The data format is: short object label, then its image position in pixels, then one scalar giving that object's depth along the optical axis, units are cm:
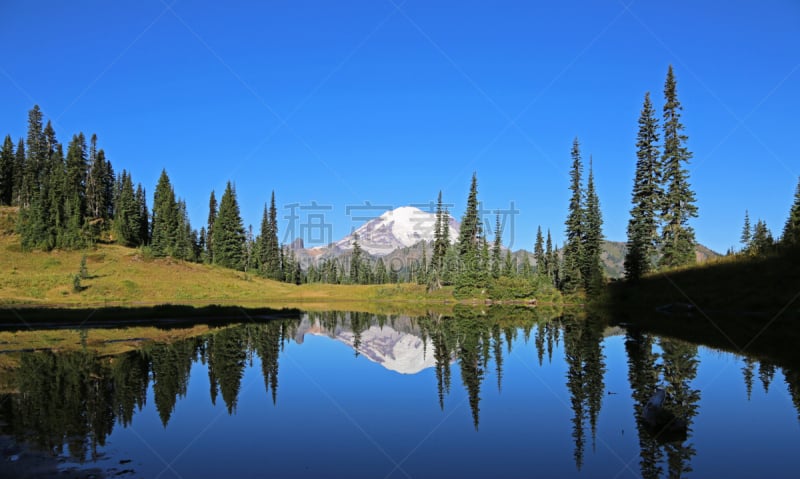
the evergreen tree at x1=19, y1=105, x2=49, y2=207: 10181
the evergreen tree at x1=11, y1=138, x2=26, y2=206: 10781
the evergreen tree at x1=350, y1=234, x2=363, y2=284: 16362
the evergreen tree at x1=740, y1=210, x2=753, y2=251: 11750
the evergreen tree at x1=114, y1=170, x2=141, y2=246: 9931
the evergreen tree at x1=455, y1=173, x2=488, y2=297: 8638
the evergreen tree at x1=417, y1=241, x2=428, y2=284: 11374
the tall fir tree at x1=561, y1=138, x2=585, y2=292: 7500
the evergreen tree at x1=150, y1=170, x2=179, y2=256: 9144
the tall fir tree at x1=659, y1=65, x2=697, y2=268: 5681
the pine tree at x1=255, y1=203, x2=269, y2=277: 12378
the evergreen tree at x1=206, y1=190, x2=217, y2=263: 12626
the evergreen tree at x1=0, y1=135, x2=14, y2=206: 10750
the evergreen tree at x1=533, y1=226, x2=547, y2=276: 13300
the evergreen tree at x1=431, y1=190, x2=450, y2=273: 10130
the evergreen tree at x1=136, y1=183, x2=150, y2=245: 11116
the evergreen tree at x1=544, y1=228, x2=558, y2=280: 13459
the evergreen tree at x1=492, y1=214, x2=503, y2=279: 10744
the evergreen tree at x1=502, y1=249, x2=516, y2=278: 10378
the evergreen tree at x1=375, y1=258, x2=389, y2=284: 18138
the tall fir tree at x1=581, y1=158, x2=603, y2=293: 6901
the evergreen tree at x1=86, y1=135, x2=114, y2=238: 10608
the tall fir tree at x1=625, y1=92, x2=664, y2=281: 6075
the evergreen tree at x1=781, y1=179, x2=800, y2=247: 3850
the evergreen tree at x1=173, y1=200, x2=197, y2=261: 9525
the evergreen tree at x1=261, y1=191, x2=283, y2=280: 12492
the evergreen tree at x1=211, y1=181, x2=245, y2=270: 10738
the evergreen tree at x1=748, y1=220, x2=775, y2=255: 9889
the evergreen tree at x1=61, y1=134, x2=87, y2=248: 8505
